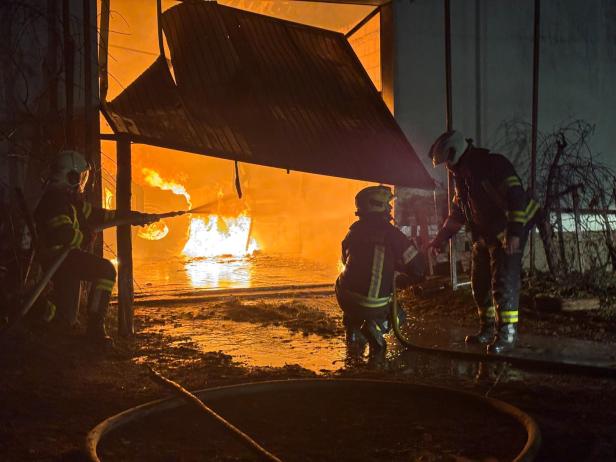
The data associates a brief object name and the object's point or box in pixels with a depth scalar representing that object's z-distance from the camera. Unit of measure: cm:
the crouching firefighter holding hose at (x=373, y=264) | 596
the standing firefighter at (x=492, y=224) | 616
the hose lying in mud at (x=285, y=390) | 335
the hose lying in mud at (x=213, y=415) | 313
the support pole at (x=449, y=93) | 888
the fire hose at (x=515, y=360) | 475
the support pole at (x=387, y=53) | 1026
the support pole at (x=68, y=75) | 704
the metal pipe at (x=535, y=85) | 926
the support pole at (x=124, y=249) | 676
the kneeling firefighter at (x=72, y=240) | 608
